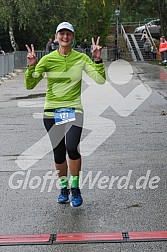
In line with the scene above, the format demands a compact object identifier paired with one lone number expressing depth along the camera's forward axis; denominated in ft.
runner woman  22.67
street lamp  168.12
